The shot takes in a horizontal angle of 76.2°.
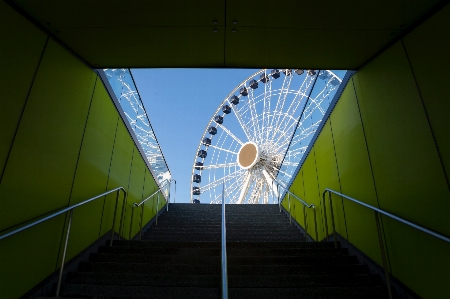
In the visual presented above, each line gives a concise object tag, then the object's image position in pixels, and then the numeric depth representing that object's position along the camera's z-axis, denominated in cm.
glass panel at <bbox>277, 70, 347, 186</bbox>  467
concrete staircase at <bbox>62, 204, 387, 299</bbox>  239
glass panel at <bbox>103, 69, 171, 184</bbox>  449
